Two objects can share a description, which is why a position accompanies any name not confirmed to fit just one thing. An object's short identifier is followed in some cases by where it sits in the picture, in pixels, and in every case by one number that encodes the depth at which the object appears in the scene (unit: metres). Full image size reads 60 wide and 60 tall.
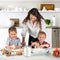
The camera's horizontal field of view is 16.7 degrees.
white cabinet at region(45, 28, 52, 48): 4.00
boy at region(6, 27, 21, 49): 2.83
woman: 2.95
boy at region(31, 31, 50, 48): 2.80
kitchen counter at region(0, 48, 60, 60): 2.23
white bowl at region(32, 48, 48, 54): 2.45
